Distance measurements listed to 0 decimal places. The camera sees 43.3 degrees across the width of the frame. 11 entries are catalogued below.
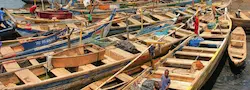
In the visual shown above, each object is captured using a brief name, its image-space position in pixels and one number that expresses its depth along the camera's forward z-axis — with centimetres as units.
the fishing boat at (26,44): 1405
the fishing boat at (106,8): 2353
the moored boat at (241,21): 2258
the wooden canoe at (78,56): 1195
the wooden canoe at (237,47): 1523
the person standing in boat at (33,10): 2213
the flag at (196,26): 1647
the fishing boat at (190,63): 1195
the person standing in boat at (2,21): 1967
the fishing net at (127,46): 1414
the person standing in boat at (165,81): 1057
